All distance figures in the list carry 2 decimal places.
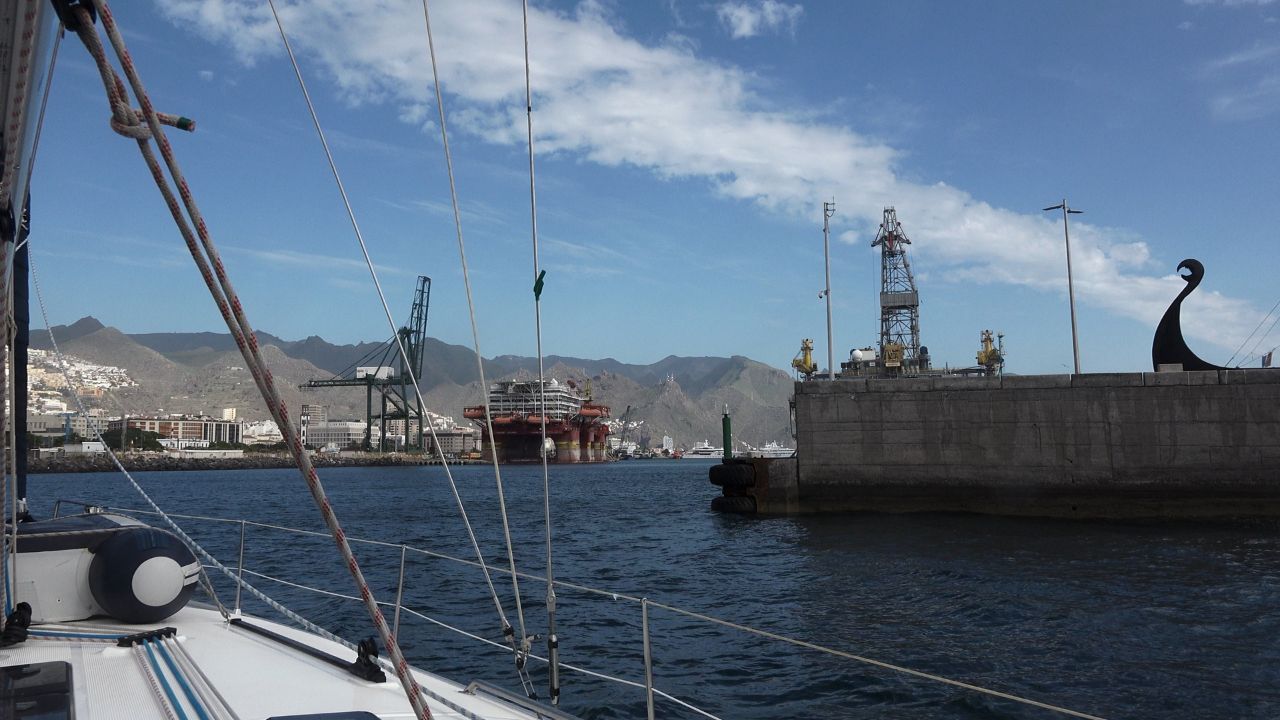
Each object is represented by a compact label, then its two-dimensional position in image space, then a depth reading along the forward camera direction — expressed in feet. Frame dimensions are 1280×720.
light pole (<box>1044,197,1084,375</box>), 95.50
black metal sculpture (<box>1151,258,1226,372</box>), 79.46
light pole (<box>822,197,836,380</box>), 109.19
